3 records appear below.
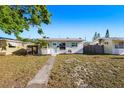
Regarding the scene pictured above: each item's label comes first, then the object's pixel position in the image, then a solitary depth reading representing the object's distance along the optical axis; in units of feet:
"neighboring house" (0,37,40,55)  31.34
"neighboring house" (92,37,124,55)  34.00
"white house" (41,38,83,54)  35.56
